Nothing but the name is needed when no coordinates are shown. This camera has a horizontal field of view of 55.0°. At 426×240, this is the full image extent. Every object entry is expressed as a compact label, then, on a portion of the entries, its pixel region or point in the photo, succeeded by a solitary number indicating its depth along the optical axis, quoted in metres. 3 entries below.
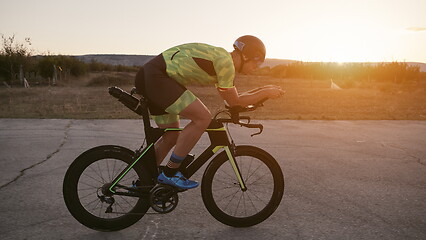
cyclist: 3.40
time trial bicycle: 3.56
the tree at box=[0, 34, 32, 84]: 41.09
